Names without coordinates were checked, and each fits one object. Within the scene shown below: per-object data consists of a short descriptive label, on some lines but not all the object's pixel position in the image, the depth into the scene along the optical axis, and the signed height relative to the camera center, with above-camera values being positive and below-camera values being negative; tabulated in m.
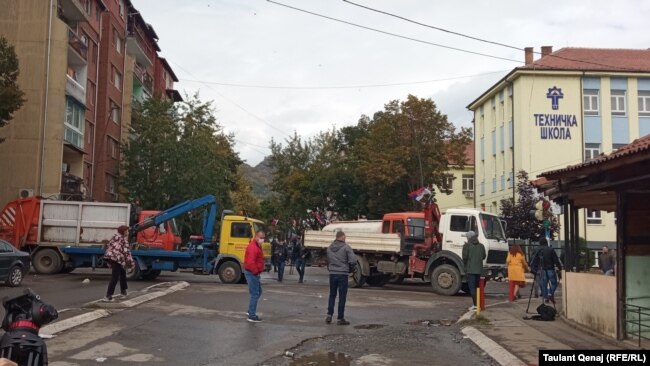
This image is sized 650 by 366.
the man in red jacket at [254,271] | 11.88 -0.75
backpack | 12.47 -1.49
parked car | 18.03 -1.10
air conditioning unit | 29.14 +1.56
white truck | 20.44 -0.45
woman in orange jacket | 16.50 -0.76
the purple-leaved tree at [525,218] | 33.56 +0.99
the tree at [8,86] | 21.25 +4.75
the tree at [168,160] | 41.12 +4.52
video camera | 4.50 -0.74
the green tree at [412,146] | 41.44 +5.83
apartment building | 30.89 +7.17
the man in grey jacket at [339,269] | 12.07 -0.68
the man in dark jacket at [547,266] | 15.33 -0.69
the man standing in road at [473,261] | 14.47 -0.58
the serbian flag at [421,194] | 22.17 +1.43
